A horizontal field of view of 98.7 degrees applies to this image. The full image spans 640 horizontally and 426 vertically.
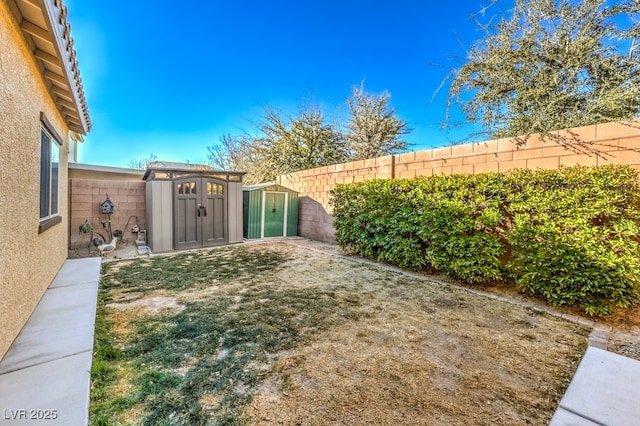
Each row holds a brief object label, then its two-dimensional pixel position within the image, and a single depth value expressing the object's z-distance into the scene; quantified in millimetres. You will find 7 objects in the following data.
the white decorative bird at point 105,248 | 5951
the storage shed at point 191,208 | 6785
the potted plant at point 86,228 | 6566
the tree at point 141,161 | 21344
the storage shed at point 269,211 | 8688
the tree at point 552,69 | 5402
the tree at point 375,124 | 12180
